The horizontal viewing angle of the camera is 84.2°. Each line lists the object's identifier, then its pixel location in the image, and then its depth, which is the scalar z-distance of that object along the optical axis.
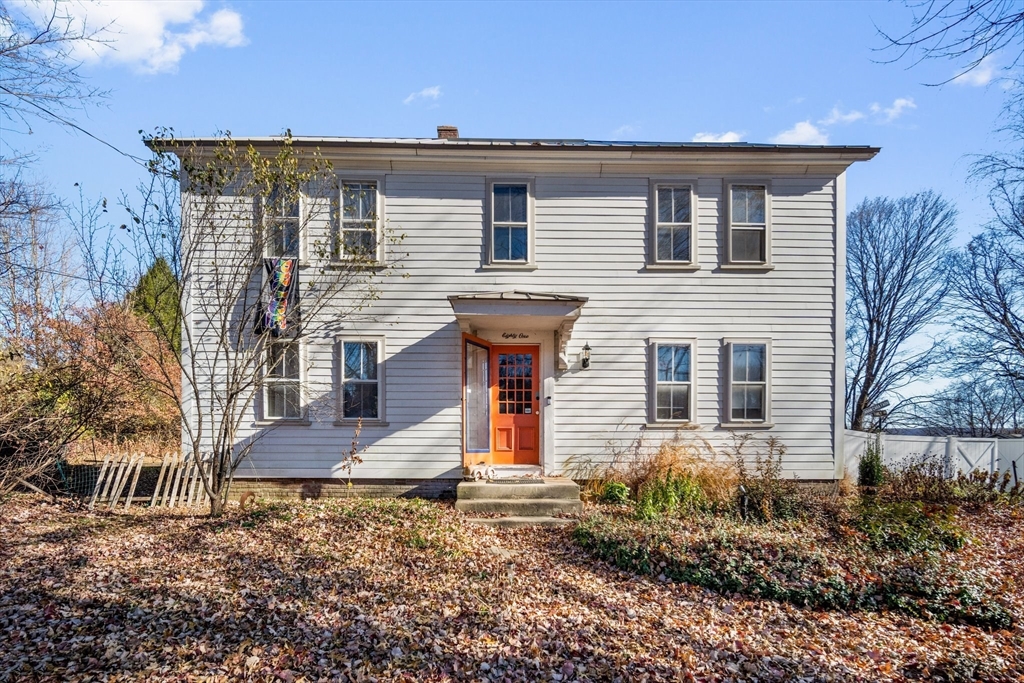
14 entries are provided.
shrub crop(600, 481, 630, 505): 9.56
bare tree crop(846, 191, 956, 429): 22.00
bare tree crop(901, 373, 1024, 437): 19.50
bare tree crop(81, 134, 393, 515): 8.44
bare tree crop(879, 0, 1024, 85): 3.66
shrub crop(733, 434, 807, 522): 8.59
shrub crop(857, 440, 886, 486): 11.22
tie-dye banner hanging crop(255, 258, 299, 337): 9.40
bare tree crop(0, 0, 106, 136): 6.15
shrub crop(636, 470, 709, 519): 8.53
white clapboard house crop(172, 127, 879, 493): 10.10
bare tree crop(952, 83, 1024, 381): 16.27
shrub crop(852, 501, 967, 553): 7.11
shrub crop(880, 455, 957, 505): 10.24
